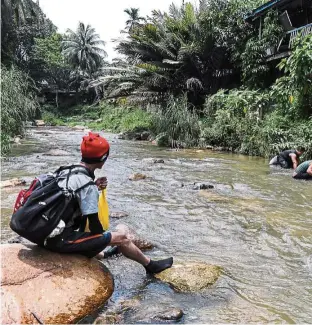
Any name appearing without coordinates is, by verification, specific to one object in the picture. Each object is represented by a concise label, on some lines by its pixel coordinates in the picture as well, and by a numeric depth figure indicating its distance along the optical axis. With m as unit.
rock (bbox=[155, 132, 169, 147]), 16.86
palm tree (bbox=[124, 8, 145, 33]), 49.44
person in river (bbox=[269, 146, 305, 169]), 10.49
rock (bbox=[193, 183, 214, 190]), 7.91
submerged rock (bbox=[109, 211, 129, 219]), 5.78
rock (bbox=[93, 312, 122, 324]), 2.92
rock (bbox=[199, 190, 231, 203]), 6.96
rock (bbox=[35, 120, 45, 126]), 32.99
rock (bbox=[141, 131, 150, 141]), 20.42
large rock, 2.75
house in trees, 17.08
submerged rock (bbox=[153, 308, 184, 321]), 2.96
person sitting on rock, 3.02
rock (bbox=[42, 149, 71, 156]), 12.98
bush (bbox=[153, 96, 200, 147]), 16.36
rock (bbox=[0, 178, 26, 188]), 7.50
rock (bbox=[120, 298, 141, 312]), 3.13
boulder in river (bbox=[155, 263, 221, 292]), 3.50
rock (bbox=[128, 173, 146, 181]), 8.82
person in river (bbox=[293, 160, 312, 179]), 9.01
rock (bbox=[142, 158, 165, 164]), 11.70
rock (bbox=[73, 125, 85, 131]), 30.13
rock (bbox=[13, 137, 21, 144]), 15.77
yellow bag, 3.35
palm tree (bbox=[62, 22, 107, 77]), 47.47
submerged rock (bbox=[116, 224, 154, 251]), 4.37
